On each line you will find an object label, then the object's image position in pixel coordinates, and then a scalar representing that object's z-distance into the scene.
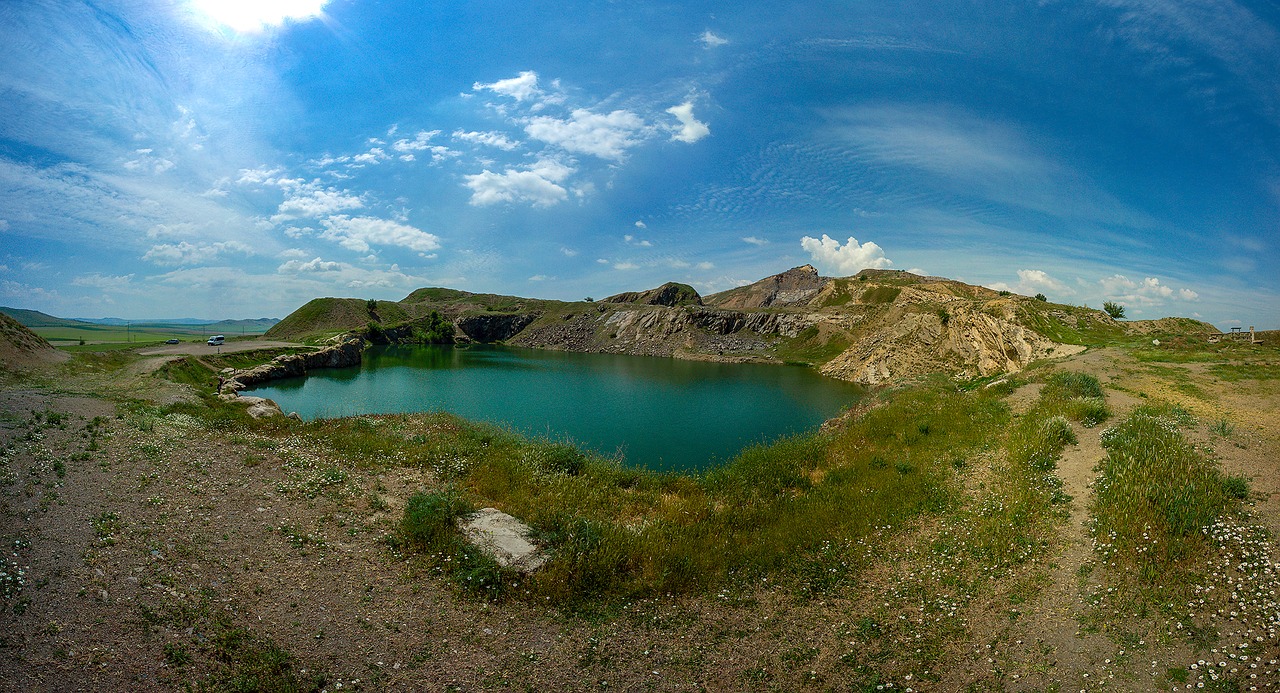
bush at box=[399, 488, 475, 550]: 10.36
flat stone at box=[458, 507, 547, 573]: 9.53
